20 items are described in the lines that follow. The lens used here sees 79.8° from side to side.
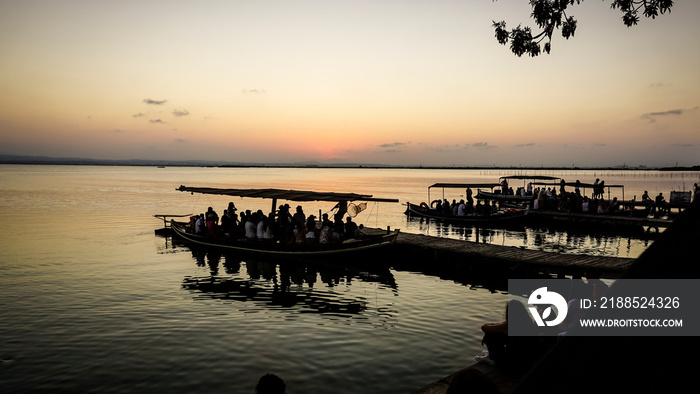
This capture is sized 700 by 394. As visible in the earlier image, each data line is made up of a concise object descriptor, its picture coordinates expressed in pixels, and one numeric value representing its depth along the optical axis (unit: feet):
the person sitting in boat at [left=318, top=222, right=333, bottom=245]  72.69
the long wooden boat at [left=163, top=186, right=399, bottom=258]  70.74
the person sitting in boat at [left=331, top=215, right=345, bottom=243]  72.49
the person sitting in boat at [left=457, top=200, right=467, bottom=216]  132.88
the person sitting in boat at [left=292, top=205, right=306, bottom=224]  78.57
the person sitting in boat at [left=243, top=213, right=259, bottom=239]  78.02
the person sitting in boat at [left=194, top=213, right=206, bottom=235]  88.69
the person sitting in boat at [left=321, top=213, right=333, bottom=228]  74.43
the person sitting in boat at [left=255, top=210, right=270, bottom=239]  76.91
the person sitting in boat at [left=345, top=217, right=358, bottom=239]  76.54
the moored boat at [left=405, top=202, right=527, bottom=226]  126.52
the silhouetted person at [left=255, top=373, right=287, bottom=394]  15.49
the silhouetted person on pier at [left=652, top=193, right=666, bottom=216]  135.90
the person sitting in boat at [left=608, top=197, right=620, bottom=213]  127.54
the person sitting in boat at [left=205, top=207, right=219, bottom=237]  84.11
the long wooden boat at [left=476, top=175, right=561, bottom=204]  183.83
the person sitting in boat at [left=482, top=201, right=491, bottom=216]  129.84
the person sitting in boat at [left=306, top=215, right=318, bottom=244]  73.10
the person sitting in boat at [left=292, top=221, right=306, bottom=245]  73.77
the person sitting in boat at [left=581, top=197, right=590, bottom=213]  132.77
